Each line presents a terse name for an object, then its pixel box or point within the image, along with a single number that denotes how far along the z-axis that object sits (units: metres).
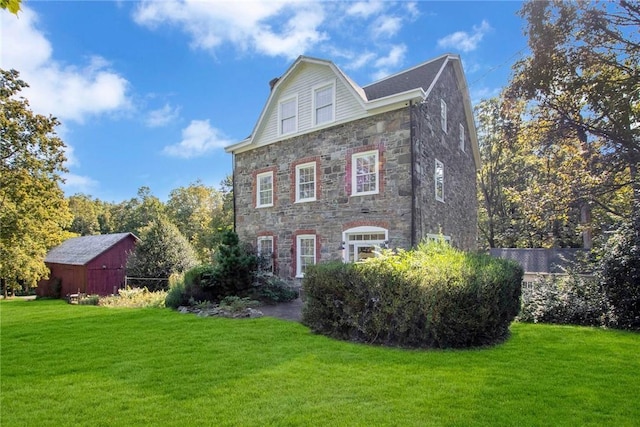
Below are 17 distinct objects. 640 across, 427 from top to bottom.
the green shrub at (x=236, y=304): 10.03
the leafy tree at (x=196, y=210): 31.78
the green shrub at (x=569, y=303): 8.75
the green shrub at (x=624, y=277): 8.19
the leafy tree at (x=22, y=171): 14.07
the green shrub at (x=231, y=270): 12.16
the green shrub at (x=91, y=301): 15.52
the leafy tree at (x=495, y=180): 25.98
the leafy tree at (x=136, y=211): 37.22
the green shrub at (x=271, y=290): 12.20
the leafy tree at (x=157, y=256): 18.83
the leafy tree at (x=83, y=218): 38.78
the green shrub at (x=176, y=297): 11.57
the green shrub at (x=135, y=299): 12.75
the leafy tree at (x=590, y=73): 10.55
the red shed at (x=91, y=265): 20.86
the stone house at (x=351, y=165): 11.31
